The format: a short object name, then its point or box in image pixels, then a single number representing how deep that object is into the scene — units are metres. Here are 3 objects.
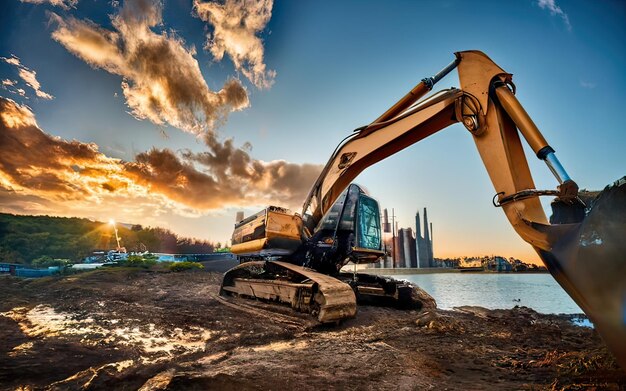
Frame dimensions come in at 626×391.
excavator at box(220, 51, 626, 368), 2.23
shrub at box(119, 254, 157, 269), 20.12
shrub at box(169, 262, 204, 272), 21.11
